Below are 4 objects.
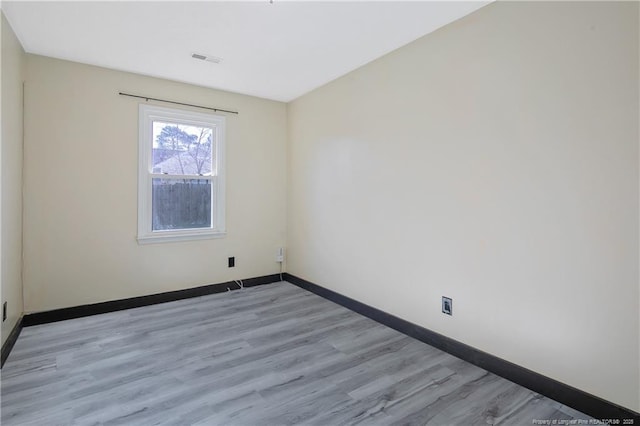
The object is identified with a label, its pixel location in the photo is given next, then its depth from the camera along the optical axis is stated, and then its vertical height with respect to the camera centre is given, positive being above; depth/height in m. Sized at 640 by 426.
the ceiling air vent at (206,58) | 2.84 +1.39
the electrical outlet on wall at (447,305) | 2.37 -0.68
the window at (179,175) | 3.38 +0.42
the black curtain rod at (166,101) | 3.24 +1.19
